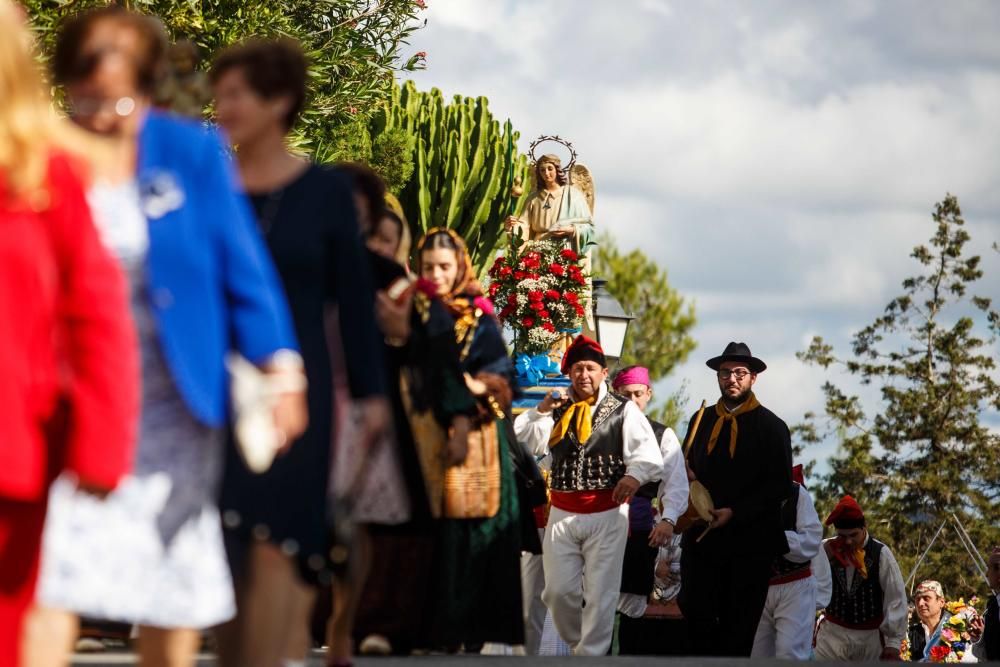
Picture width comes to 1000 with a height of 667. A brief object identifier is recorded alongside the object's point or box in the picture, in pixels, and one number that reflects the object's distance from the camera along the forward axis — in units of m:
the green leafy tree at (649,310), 70.06
